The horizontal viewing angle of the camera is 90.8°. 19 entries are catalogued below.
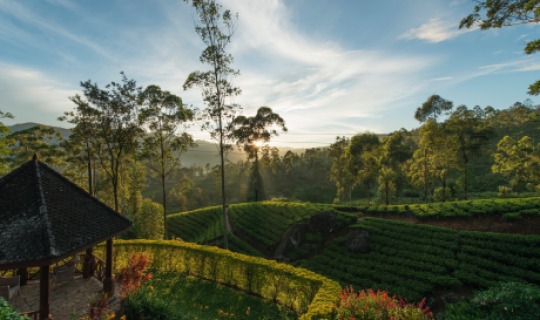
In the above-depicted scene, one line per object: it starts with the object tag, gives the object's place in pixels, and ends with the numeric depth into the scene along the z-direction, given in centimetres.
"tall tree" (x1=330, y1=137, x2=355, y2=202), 4628
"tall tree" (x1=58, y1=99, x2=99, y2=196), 2514
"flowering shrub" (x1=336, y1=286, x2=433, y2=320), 811
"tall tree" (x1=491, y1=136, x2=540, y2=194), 3634
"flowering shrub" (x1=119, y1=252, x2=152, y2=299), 1282
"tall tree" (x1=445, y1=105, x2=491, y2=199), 3319
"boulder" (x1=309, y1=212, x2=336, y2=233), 2664
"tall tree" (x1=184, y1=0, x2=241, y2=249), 2167
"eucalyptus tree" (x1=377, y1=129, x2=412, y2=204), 3791
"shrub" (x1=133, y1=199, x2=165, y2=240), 3262
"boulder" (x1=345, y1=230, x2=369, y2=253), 2266
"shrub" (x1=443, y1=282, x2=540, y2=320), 751
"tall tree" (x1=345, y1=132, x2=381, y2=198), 4038
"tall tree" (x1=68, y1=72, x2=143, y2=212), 2453
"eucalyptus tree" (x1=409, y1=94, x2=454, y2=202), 3366
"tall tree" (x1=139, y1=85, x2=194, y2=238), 2634
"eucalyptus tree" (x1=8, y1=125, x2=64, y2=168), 3353
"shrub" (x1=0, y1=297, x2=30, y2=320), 598
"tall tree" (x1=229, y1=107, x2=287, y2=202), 3831
